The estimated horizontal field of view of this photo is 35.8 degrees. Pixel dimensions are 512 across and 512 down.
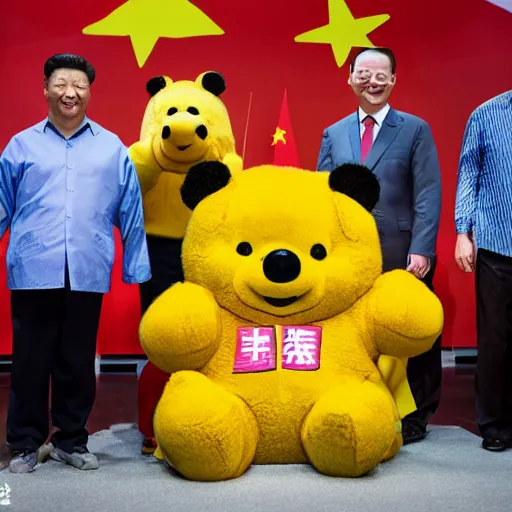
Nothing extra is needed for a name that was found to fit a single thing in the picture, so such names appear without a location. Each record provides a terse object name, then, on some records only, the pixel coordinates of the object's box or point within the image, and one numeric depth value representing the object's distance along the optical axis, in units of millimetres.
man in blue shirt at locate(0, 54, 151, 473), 2418
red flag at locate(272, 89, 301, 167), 4914
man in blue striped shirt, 2695
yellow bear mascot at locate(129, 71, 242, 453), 2869
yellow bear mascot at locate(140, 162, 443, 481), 2189
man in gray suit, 2842
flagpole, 4922
